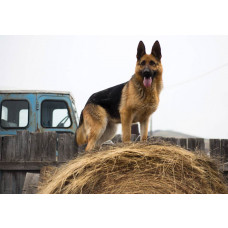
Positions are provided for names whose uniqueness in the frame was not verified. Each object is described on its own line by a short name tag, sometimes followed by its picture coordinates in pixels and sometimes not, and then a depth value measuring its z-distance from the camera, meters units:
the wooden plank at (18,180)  4.07
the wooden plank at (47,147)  4.20
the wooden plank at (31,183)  3.15
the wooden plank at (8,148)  4.17
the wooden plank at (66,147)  4.29
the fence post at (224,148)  4.45
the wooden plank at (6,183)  4.04
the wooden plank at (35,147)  4.19
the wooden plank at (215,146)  4.42
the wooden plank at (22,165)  4.12
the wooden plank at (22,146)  4.18
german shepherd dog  3.69
